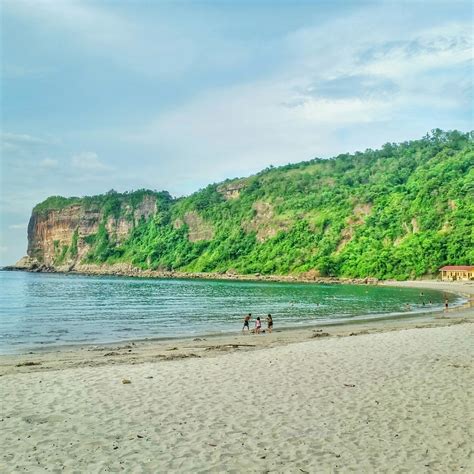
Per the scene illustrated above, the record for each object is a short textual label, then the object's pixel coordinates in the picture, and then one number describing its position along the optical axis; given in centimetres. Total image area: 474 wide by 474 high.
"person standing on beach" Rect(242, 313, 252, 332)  2895
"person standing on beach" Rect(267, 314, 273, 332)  2920
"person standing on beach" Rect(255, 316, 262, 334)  2780
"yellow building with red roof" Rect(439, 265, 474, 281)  9181
